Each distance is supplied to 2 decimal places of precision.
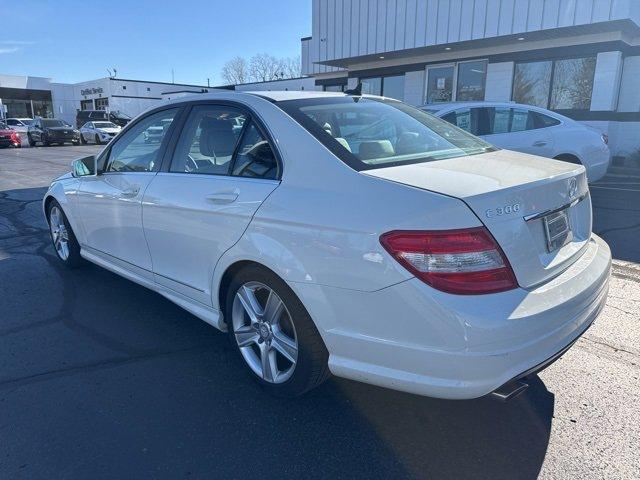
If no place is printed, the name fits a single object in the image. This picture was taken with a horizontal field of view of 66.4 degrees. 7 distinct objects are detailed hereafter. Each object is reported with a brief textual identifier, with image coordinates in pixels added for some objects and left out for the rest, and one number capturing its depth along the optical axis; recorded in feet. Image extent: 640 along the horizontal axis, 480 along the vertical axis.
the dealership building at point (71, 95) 154.30
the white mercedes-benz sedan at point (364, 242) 6.63
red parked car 88.63
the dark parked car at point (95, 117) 120.47
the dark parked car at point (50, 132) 95.71
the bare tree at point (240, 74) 268.00
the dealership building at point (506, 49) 38.45
